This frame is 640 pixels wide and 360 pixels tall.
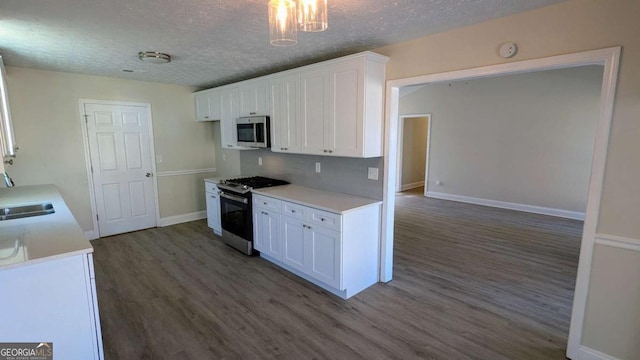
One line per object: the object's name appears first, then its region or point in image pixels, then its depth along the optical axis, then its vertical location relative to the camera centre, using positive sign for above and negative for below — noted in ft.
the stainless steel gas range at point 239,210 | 12.84 -3.11
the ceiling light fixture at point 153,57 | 10.49 +2.87
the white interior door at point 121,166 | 15.19 -1.39
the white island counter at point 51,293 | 5.42 -2.87
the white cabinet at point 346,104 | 9.53 +1.14
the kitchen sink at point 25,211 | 8.70 -2.12
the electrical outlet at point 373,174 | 10.68 -1.23
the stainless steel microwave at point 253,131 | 12.91 +0.34
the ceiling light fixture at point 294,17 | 5.18 +2.09
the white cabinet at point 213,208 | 15.42 -3.54
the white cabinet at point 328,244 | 9.55 -3.55
